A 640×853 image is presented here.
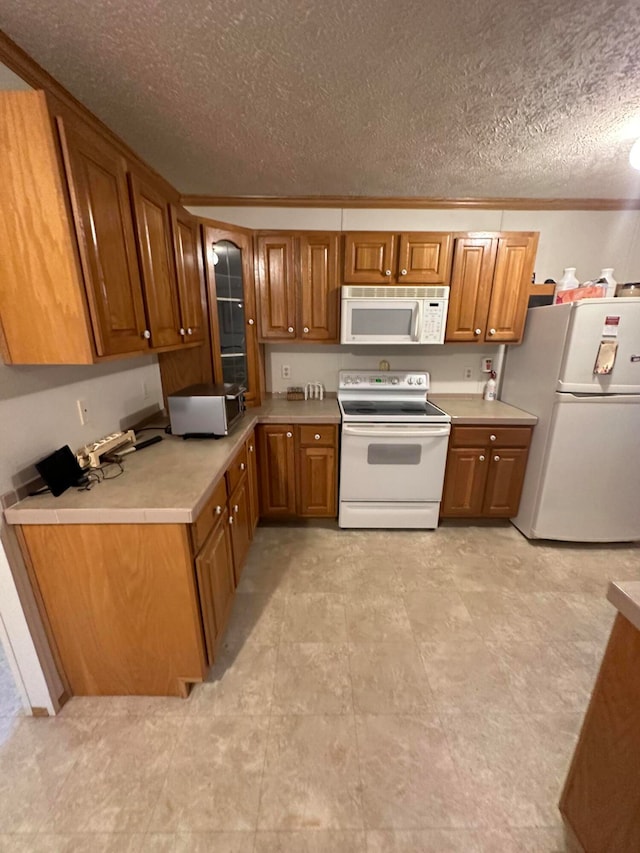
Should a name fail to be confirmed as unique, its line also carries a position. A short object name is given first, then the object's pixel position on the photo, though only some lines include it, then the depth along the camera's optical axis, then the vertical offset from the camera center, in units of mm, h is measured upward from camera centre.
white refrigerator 2053 -600
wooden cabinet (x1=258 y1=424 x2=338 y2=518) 2430 -1041
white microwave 2359 +53
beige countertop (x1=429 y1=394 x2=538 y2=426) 2389 -631
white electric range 2371 -970
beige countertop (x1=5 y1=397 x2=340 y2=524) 1188 -619
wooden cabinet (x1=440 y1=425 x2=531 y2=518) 2436 -1047
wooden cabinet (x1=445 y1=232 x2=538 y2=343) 2389 +249
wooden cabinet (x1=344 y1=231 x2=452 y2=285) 2379 +445
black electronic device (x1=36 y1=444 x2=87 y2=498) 1251 -544
